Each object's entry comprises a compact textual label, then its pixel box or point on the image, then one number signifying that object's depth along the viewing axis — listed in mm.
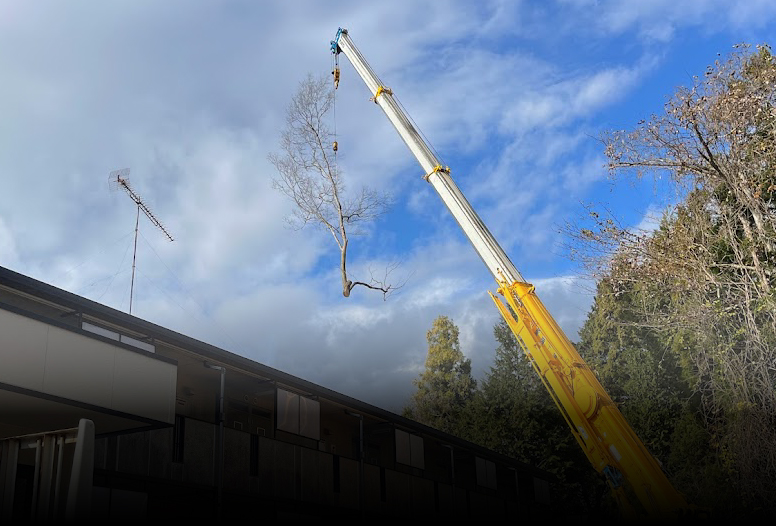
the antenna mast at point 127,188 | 20906
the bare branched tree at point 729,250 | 17453
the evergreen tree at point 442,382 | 45438
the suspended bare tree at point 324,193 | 17781
